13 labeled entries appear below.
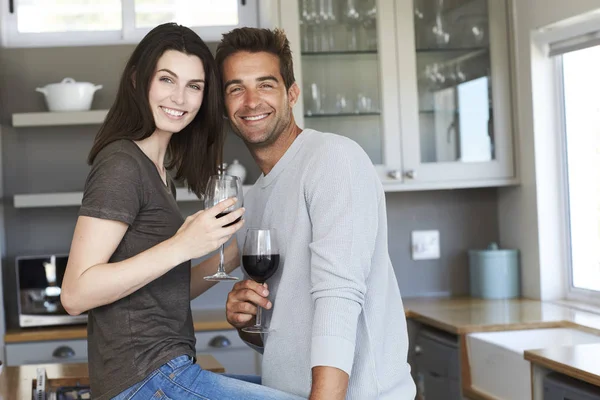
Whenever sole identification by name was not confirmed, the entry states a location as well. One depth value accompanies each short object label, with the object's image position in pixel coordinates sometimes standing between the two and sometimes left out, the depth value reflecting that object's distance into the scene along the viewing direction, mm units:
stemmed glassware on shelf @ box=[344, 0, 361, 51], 3748
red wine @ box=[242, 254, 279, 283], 1727
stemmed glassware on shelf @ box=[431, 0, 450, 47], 3775
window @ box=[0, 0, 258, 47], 3949
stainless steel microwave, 3592
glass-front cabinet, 3725
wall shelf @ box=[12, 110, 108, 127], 3592
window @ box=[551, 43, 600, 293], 3385
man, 1633
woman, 1575
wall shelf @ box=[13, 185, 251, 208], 3584
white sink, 2717
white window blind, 3258
